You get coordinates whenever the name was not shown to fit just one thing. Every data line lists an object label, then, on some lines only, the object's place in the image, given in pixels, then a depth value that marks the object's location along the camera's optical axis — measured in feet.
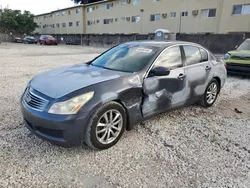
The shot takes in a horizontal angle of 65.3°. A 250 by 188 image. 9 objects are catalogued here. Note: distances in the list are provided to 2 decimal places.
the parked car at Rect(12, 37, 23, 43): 124.67
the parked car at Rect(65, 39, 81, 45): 108.78
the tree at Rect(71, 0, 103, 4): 142.57
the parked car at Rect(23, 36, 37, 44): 109.76
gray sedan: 7.95
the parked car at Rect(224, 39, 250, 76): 23.41
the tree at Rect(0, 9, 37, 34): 134.51
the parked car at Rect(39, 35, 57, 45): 95.09
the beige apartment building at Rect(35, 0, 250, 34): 65.31
